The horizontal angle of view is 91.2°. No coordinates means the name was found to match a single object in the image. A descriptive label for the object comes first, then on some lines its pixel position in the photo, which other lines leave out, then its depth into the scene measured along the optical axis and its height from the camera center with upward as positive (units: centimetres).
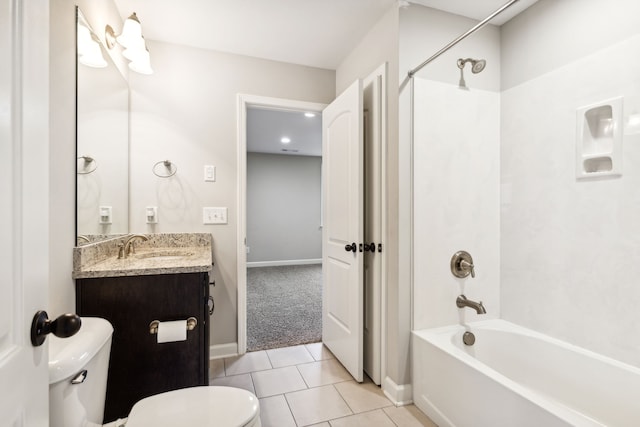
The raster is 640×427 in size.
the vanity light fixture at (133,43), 179 +99
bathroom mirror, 151 +41
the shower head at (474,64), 190 +93
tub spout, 190 -56
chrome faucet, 184 -21
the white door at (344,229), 207 -11
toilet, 85 -61
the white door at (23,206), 55 +1
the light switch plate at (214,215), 243 -1
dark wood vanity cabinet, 145 -56
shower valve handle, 198 -32
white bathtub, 130 -83
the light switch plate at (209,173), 243 +31
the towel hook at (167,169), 233 +33
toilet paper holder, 148 -54
